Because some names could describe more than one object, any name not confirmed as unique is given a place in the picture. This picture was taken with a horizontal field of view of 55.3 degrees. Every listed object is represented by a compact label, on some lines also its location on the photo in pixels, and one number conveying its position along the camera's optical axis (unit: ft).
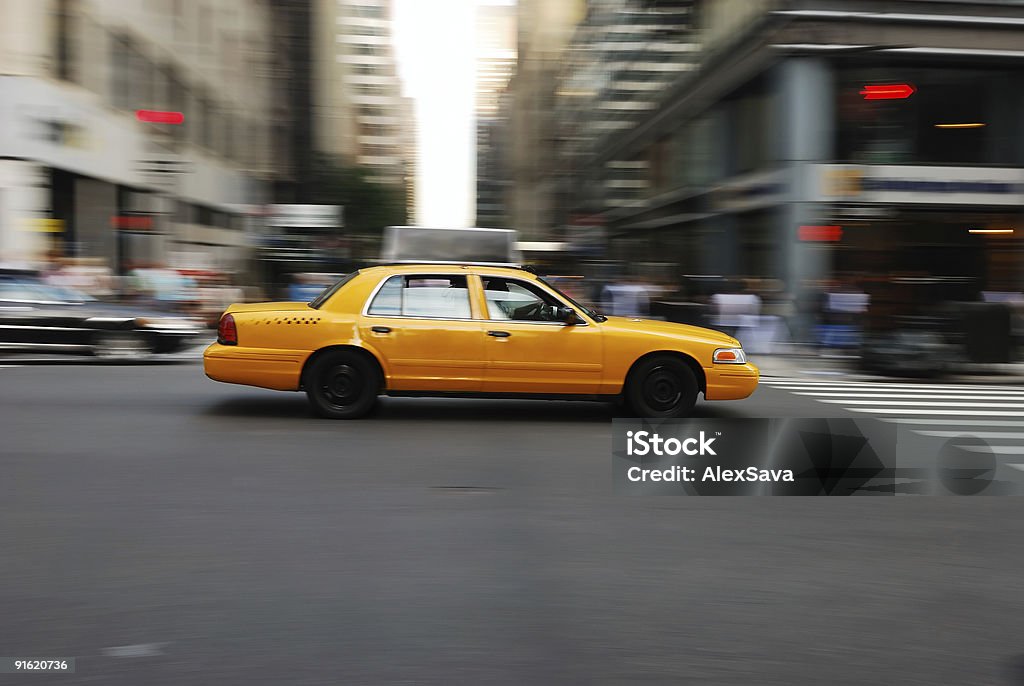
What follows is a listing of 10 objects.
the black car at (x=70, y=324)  46.47
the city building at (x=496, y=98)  551.59
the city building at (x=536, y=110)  249.14
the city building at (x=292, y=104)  191.89
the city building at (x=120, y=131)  81.61
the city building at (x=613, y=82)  116.78
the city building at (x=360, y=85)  386.73
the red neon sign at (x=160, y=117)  83.13
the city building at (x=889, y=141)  74.18
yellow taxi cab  30.19
